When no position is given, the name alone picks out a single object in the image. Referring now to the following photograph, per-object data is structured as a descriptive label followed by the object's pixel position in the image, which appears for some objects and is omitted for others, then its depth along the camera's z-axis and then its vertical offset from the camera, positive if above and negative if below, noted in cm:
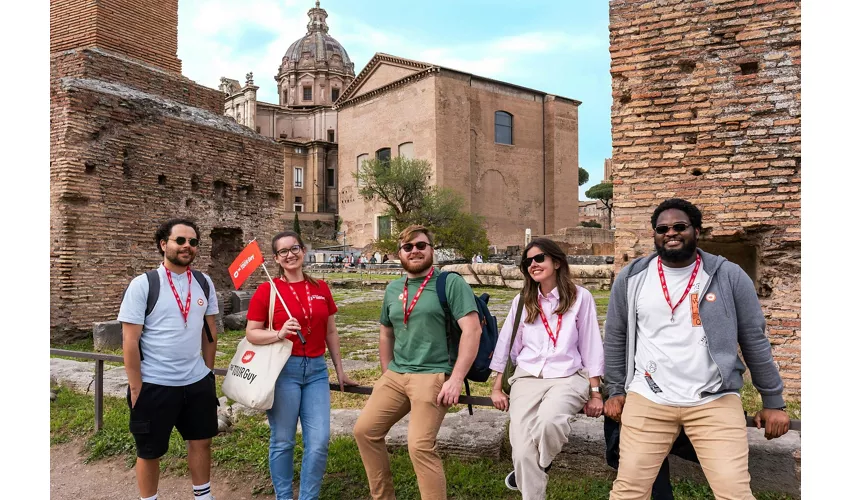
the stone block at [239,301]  1209 -114
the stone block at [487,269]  2223 -88
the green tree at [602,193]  6106 +609
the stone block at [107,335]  895 -140
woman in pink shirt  275 -61
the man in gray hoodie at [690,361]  245 -53
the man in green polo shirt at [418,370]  288 -67
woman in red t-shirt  315 -71
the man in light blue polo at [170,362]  301 -63
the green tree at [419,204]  3047 +270
